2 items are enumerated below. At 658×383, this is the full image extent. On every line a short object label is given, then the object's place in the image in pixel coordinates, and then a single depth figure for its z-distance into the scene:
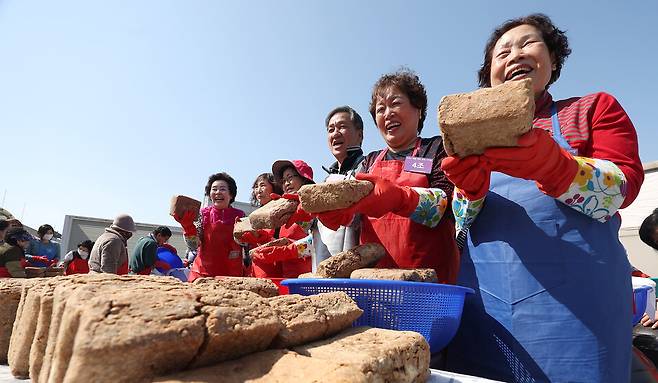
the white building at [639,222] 9.15
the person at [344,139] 3.42
